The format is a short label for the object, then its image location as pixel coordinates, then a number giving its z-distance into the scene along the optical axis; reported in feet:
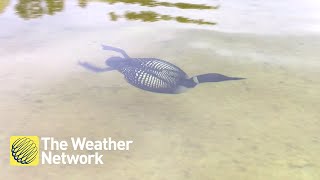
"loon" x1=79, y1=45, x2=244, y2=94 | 12.55
